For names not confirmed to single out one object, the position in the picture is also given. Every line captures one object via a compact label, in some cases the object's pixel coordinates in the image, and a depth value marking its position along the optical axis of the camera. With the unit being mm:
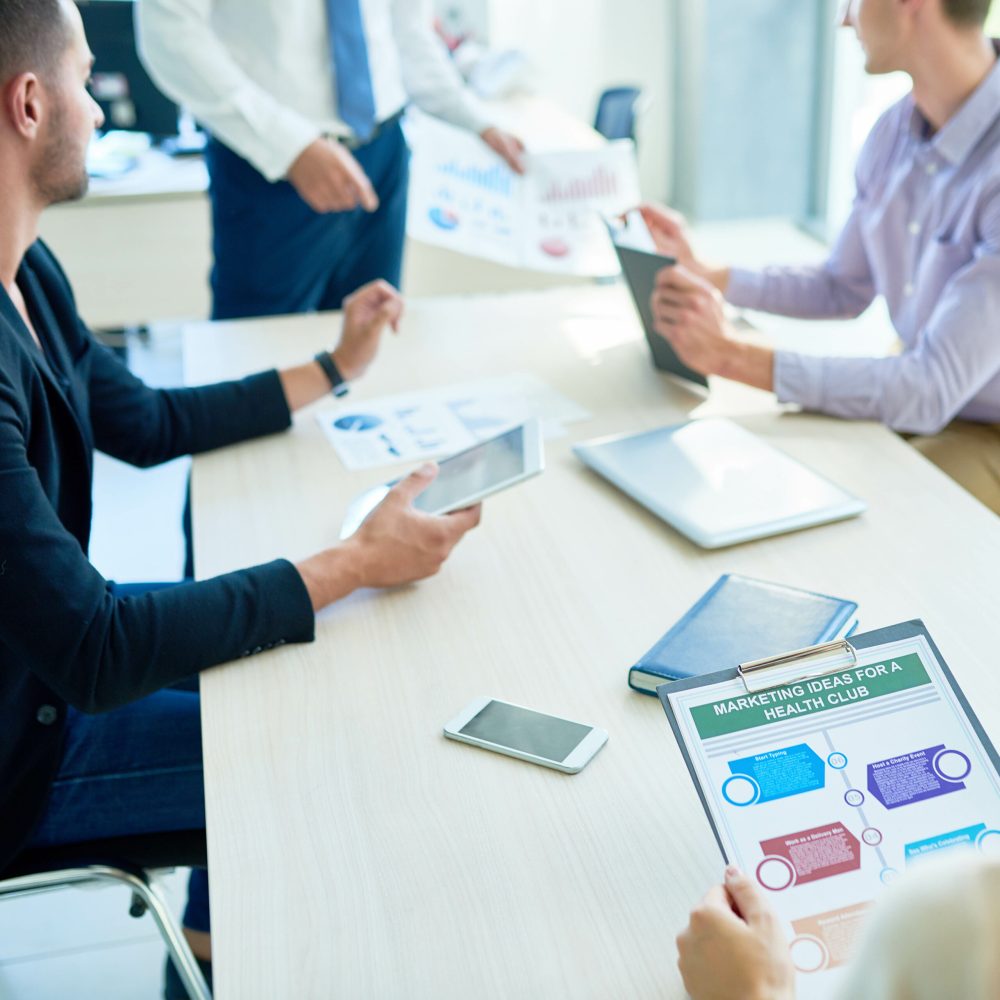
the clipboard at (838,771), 776
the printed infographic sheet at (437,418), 1578
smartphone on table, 958
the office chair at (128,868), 1162
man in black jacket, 1056
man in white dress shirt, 1961
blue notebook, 1036
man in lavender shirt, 1595
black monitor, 3531
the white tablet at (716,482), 1298
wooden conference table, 796
